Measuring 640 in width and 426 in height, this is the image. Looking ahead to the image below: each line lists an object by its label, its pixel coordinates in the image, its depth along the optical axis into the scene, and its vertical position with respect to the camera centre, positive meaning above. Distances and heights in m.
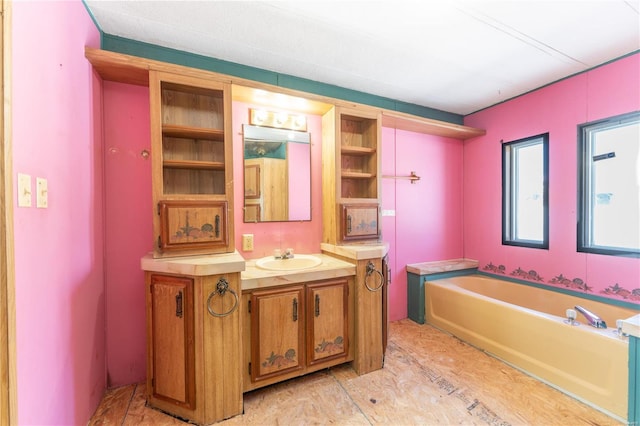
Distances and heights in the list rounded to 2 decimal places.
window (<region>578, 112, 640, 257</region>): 1.99 +0.19
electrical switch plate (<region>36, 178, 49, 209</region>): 1.01 +0.08
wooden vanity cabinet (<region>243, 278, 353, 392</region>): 1.60 -0.80
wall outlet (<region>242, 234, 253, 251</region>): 2.05 -0.25
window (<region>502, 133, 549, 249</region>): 2.48 +0.18
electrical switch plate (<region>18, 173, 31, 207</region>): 0.90 +0.08
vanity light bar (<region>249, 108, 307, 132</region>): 2.08 +0.77
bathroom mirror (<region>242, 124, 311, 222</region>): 2.08 +0.31
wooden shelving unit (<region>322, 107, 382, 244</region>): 2.13 +0.31
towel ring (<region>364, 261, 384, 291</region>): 1.90 -0.47
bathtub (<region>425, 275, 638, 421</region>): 1.51 -0.93
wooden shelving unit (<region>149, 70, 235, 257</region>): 1.56 +0.31
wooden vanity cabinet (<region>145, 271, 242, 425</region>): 1.44 -0.77
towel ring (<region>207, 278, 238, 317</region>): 1.43 -0.46
